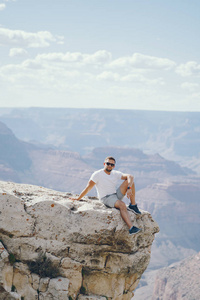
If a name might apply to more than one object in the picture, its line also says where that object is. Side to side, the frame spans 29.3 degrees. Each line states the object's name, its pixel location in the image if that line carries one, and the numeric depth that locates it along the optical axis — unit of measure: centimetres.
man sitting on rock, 960
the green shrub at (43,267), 888
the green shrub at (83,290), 937
